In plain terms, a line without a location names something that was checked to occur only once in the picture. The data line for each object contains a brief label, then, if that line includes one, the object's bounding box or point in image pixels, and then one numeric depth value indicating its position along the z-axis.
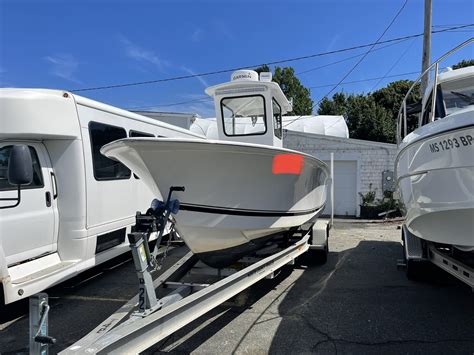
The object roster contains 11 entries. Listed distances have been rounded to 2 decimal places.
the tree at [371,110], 23.33
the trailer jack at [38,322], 2.41
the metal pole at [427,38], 12.32
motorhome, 4.14
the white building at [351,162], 13.82
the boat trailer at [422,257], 4.17
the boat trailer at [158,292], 2.65
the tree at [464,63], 27.72
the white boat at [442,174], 3.13
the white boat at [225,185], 3.78
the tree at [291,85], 34.84
